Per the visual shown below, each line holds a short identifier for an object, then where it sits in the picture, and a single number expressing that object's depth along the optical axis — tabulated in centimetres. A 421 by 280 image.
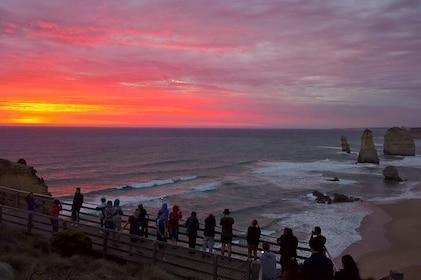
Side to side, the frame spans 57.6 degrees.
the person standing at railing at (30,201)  1409
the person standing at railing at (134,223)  1182
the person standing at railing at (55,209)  1308
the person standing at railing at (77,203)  1408
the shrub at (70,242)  1091
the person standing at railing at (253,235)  1095
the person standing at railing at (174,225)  1202
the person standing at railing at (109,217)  1249
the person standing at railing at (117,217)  1252
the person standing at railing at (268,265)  889
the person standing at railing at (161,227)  1166
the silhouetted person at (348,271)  592
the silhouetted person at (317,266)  599
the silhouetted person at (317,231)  953
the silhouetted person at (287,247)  923
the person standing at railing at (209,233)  1185
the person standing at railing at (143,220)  1233
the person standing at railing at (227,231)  1161
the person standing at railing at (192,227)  1203
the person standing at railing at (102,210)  1289
